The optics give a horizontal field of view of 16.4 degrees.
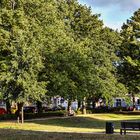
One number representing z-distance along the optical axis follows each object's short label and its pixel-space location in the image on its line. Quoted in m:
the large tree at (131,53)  73.44
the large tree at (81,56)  49.91
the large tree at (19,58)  45.00
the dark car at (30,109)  77.94
